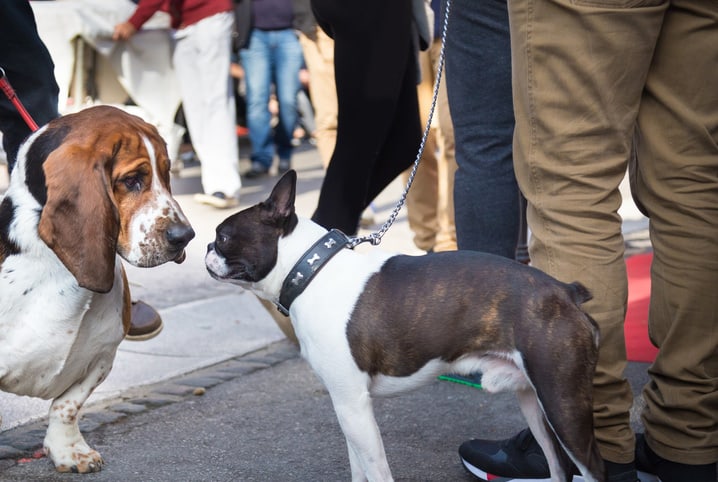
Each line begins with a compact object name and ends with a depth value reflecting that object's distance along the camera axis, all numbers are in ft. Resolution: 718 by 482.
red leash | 11.30
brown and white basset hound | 8.87
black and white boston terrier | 7.94
